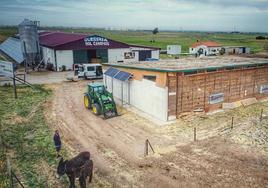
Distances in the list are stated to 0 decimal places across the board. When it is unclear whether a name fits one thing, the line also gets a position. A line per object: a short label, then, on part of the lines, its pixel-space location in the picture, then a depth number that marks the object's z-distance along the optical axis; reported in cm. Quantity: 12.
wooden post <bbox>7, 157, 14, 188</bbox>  786
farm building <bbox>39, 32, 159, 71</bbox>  3106
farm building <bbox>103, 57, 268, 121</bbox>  1422
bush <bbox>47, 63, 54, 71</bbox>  3185
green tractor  1495
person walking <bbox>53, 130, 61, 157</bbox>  1017
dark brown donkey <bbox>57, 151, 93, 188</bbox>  770
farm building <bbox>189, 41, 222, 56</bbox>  4647
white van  2659
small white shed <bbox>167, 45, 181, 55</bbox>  4533
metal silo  3239
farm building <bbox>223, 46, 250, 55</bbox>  4831
